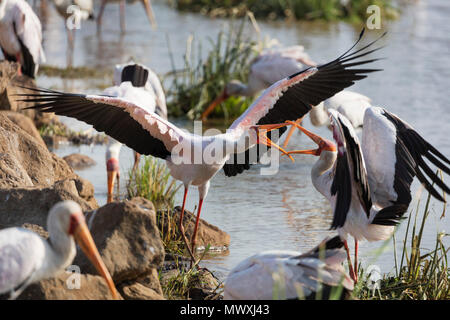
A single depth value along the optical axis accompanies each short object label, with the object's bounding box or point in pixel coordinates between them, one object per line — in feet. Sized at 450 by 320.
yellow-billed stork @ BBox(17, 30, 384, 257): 37.93
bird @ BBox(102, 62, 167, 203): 48.78
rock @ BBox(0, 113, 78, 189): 40.52
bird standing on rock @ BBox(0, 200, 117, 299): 27.40
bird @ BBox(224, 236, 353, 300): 29.40
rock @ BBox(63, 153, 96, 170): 55.98
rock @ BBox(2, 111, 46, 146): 51.37
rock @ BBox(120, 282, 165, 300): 31.09
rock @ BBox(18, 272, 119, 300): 28.40
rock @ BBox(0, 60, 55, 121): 53.72
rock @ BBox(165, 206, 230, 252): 41.96
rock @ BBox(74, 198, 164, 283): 31.12
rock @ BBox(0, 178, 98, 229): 34.17
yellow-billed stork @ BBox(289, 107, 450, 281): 32.27
